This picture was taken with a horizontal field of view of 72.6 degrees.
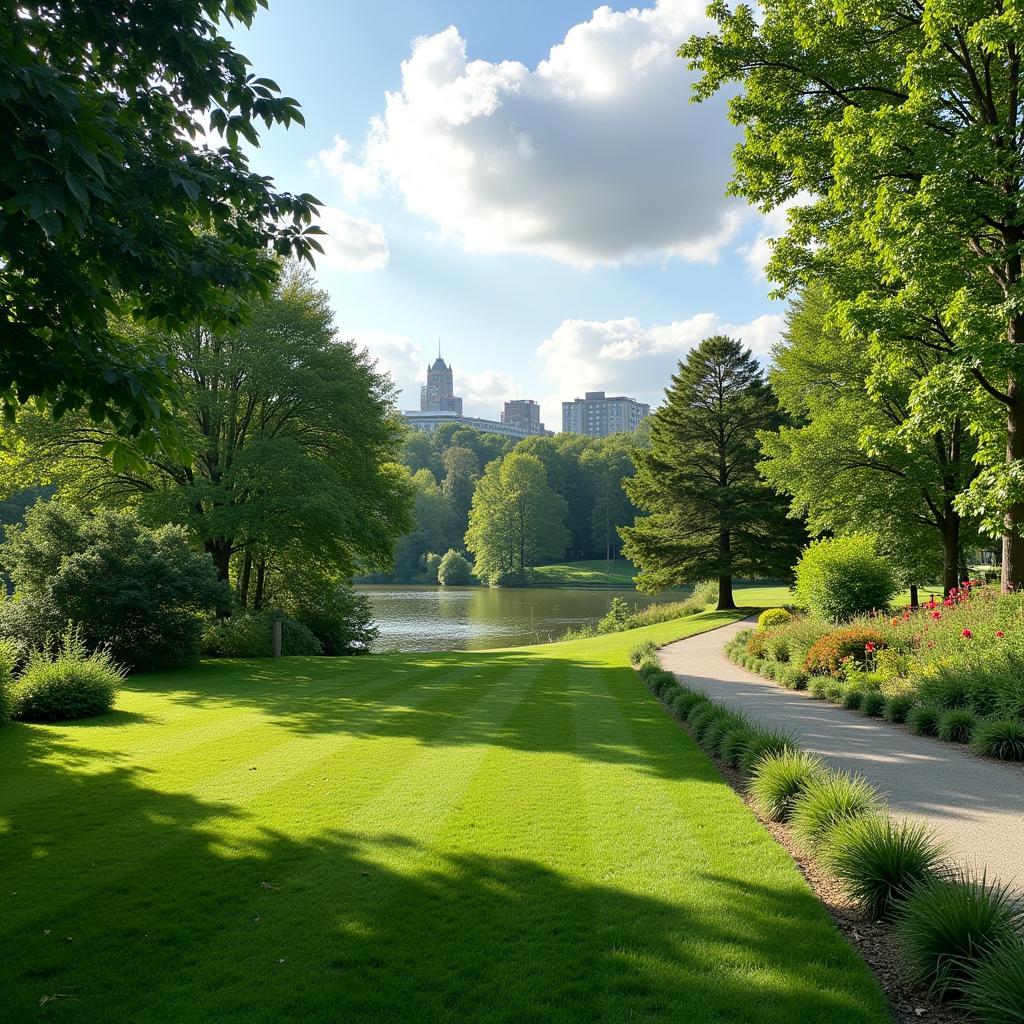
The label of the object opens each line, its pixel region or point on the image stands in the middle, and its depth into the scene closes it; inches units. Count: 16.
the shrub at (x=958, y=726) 342.0
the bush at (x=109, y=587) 590.9
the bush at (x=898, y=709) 393.7
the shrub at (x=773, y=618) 840.9
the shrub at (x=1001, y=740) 306.3
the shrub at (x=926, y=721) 361.1
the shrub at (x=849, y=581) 664.4
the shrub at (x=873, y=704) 416.5
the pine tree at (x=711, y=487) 1381.6
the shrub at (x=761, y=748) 278.1
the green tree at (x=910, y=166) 436.1
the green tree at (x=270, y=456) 794.2
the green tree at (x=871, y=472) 797.2
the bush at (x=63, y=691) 398.3
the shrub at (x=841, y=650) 508.1
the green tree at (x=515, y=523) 3046.3
